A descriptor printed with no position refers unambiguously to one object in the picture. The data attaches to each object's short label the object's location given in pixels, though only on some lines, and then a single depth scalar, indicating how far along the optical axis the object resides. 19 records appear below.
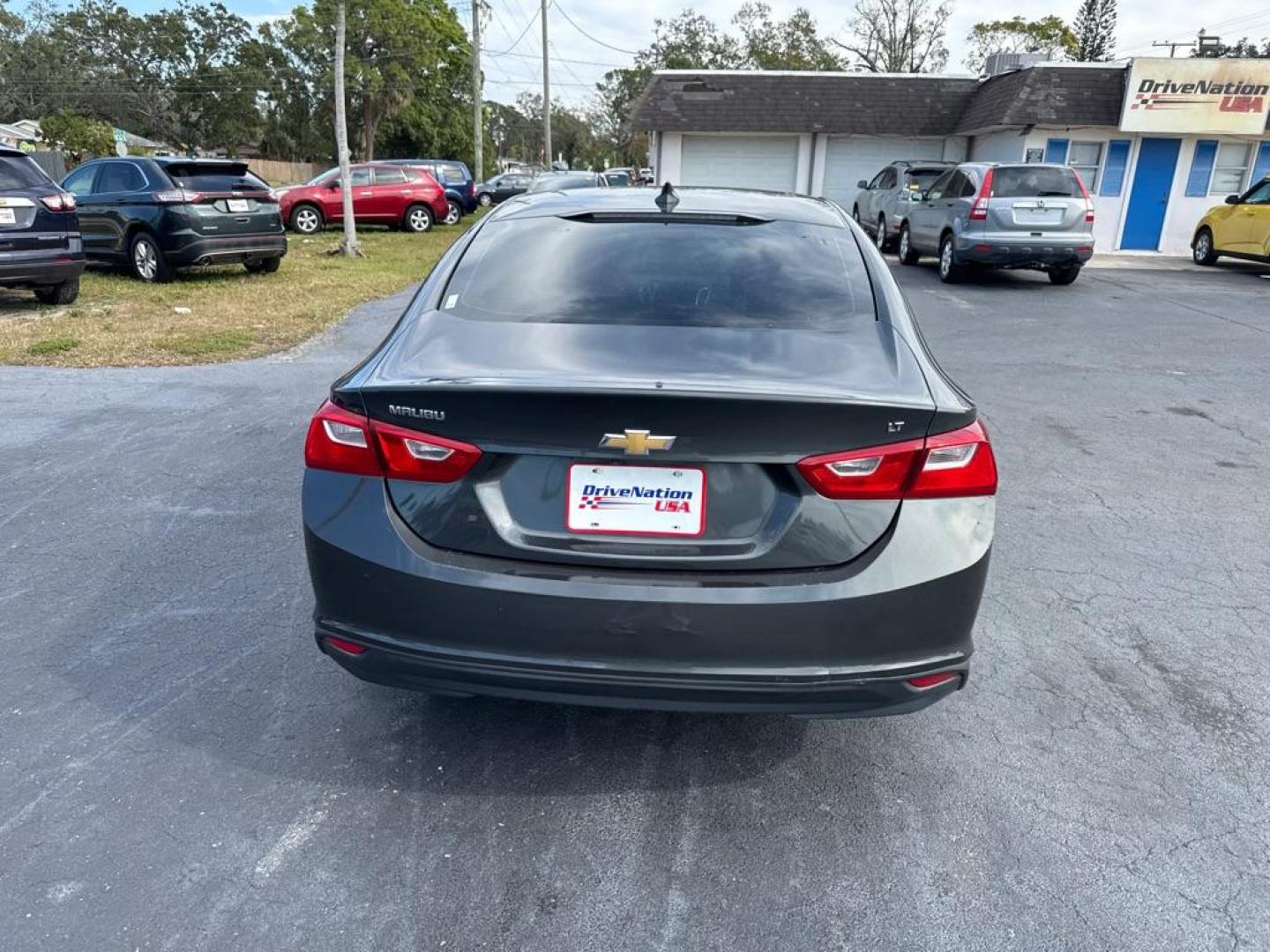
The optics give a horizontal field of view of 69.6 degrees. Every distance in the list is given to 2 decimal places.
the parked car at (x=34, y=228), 9.05
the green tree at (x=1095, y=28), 62.34
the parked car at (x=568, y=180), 19.70
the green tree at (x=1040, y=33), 51.59
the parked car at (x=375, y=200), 20.56
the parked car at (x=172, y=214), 11.74
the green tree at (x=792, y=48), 54.44
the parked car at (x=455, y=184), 23.53
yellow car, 15.99
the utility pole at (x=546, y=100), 38.81
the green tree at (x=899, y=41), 52.25
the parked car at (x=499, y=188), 31.69
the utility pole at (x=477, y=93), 34.19
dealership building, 19.91
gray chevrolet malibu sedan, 2.19
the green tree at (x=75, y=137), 36.00
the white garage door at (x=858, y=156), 24.83
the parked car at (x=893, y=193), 17.14
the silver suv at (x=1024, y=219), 13.26
